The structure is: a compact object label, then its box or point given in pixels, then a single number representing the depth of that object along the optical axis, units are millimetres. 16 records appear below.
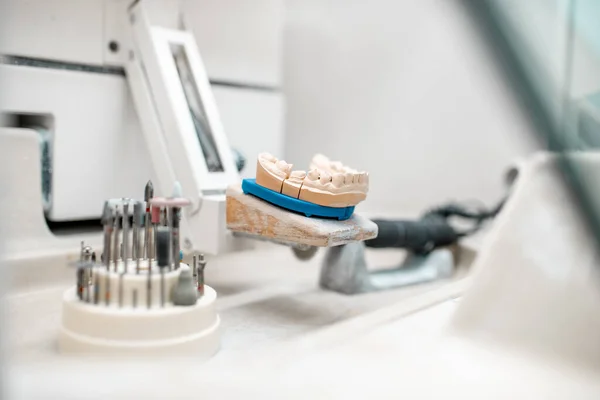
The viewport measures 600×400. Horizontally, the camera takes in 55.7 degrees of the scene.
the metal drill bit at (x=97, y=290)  545
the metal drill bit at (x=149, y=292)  543
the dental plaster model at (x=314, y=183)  701
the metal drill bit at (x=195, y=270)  613
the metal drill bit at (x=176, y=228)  576
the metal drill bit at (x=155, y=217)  576
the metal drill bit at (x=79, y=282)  559
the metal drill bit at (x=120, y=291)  537
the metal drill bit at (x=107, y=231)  558
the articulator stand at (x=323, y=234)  690
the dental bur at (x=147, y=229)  589
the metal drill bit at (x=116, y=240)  562
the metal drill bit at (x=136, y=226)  586
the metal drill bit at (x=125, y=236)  558
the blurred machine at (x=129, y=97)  823
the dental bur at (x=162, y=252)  552
